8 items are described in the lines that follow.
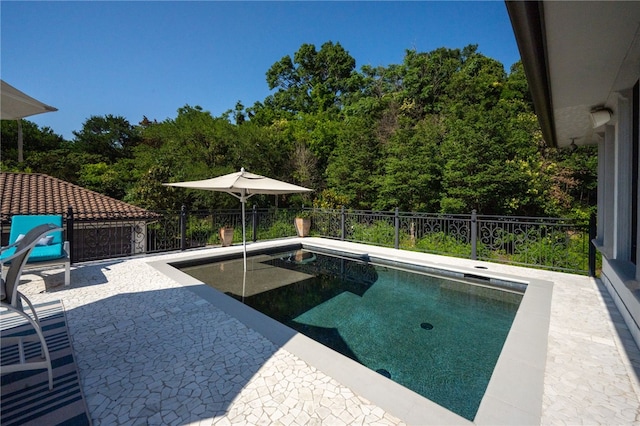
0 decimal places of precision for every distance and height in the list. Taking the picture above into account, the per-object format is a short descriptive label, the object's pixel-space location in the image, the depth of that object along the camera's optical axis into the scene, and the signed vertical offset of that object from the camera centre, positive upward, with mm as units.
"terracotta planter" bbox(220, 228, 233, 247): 9117 -782
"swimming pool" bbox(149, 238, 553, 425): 1980 -1389
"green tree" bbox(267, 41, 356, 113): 24000 +11991
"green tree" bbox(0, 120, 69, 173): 19891 +5437
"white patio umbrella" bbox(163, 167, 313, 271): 6020 +574
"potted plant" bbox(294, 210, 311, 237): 11031 -504
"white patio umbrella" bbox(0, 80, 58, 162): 2654 +1101
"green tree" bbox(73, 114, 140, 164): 24938 +6920
